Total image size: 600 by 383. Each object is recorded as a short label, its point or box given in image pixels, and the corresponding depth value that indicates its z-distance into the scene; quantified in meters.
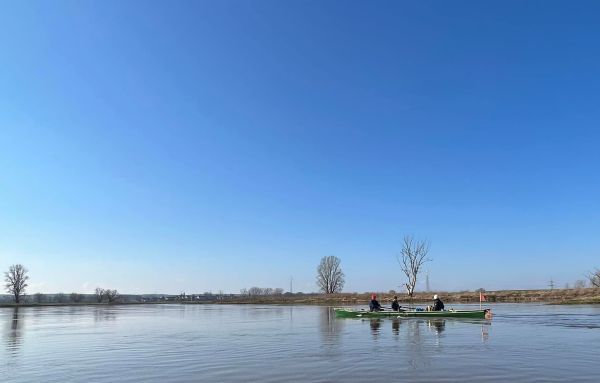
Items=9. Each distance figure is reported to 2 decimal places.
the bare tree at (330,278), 160.25
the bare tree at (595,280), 109.38
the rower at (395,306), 44.53
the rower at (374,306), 46.41
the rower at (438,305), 42.19
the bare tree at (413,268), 97.38
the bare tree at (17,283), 151.86
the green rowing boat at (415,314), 39.62
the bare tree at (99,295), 188.96
